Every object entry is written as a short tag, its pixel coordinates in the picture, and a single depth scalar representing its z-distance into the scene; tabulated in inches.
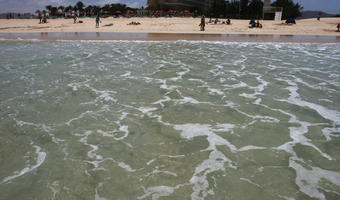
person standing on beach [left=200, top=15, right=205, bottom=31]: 1131.3
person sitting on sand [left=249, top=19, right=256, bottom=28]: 1284.4
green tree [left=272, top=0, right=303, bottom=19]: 2379.4
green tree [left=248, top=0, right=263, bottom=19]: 2500.6
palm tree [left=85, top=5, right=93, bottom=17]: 2196.9
